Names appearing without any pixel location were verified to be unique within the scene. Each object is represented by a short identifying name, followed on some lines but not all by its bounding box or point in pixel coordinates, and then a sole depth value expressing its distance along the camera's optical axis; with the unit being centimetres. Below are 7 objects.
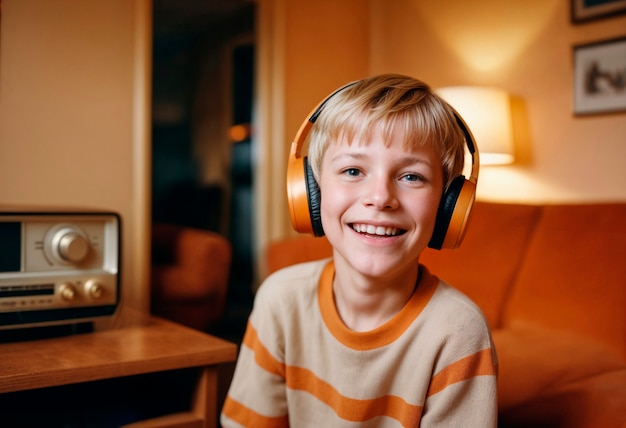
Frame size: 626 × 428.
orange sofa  111
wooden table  88
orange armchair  174
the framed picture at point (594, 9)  181
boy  80
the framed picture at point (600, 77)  180
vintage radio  106
